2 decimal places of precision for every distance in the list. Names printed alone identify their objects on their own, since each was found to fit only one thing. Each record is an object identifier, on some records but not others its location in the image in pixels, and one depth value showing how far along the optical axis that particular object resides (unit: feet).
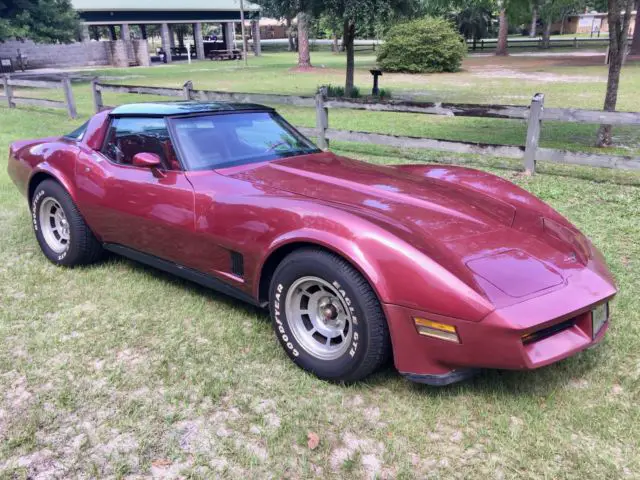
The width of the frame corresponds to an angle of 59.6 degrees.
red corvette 8.39
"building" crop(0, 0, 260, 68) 122.52
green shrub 86.74
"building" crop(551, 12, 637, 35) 264.11
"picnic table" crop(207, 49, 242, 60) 144.36
